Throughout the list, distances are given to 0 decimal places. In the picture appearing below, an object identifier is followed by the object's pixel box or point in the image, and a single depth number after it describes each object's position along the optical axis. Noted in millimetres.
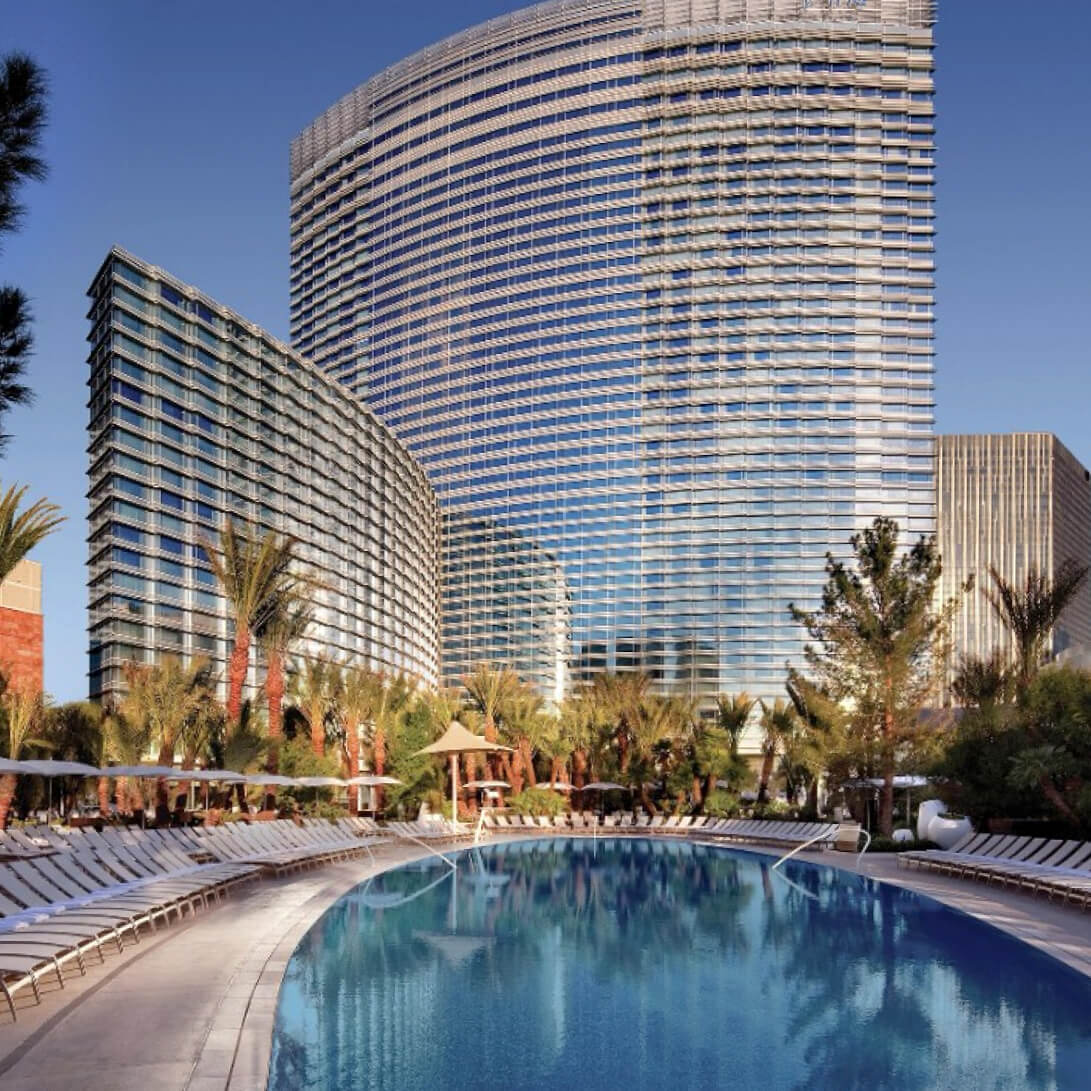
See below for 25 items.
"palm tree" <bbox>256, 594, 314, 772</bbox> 34375
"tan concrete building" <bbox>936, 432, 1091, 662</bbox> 182125
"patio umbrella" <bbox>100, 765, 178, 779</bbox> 26766
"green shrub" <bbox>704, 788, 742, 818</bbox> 41891
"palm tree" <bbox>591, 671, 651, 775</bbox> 47062
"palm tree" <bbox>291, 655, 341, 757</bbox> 41062
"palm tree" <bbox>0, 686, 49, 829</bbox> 28797
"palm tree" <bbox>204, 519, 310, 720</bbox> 32000
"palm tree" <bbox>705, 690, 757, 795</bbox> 43781
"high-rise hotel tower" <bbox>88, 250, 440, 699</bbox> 70500
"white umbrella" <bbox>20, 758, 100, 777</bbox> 23108
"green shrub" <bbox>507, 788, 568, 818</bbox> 42688
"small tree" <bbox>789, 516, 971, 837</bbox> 31859
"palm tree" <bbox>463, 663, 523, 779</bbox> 48500
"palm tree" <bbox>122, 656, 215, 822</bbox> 34125
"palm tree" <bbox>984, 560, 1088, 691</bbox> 30000
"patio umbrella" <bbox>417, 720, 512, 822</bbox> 32719
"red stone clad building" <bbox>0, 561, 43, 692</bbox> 62438
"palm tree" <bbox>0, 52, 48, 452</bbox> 7793
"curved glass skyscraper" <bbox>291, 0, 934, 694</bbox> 109250
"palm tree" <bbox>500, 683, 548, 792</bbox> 47812
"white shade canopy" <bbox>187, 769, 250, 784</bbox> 27234
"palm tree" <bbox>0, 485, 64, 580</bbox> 21969
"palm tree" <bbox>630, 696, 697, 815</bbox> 45875
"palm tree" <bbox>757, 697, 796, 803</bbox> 41938
